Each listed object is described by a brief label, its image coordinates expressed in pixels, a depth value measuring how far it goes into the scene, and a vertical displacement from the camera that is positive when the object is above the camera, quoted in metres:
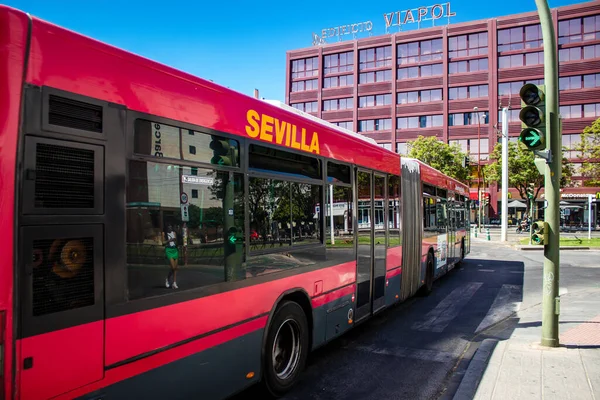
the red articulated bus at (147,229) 2.48 -0.11
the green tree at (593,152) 34.02 +4.79
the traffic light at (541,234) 6.39 -0.28
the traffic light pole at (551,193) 6.31 +0.30
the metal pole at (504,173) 31.62 +2.86
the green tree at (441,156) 50.75 +6.46
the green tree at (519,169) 42.62 +4.31
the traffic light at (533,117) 6.31 +1.36
